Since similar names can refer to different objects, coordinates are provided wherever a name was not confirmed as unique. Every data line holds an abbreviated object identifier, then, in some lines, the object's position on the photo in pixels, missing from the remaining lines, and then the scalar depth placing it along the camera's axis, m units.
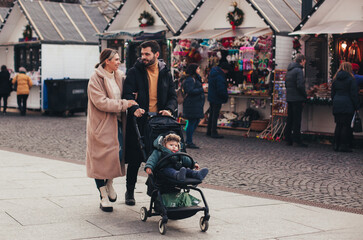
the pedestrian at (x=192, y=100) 13.92
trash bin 23.03
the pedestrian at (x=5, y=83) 23.73
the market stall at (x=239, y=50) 16.33
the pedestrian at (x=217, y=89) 15.54
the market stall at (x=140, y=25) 19.94
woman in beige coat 7.03
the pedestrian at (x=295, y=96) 14.25
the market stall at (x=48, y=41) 24.16
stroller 6.21
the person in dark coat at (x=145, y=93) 7.21
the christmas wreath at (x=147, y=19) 20.98
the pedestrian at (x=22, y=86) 23.27
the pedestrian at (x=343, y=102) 13.30
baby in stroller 6.21
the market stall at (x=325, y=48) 14.83
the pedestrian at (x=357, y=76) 13.98
